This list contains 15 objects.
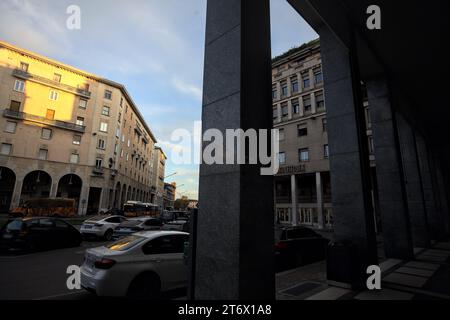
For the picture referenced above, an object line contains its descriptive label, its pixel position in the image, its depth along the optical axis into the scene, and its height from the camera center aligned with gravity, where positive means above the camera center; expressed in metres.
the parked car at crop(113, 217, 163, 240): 13.53 -1.07
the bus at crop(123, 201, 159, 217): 33.92 -0.29
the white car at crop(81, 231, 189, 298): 5.14 -1.29
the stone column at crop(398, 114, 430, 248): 12.98 +1.38
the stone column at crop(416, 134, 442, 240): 16.19 +1.50
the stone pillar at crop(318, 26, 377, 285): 6.53 +1.57
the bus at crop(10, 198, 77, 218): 27.83 -0.31
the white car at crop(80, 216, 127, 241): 15.23 -1.26
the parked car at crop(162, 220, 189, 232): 15.29 -1.23
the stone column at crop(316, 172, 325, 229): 29.94 +1.13
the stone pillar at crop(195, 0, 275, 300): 3.32 +0.41
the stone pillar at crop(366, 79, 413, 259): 9.59 +1.42
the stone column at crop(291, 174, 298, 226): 32.62 +1.62
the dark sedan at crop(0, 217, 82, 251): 10.88 -1.33
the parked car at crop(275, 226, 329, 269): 8.70 -1.34
